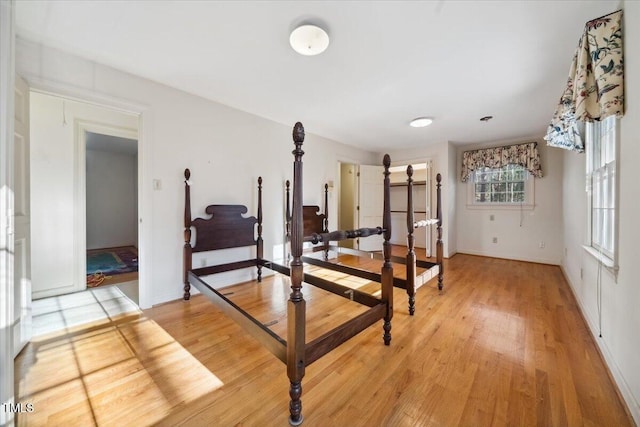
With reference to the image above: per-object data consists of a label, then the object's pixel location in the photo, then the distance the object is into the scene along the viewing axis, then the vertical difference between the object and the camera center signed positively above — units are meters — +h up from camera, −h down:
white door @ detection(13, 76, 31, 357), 1.59 -0.07
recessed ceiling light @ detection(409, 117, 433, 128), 3.38 +1.34
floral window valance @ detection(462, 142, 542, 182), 4.20 +1.03
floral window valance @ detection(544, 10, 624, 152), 1.35 +0.88
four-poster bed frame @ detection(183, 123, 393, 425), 1.20 -0.60
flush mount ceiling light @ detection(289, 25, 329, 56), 1.67 +1.30
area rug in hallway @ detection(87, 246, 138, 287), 3.34 -0.90
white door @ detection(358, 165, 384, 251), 5.10 +0.24
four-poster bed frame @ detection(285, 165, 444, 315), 2.28 -0.54
